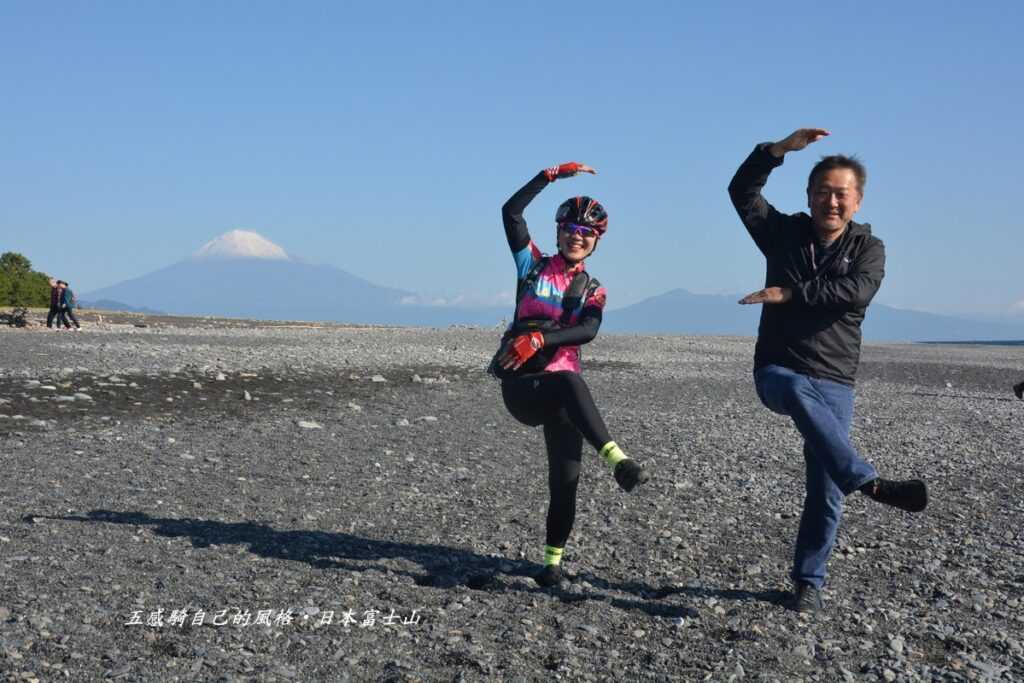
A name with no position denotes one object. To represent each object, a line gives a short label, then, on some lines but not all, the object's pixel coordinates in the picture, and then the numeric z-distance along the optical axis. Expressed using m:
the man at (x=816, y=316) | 5.84
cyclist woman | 6.39
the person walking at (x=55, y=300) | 38.06
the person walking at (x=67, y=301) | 38.12
